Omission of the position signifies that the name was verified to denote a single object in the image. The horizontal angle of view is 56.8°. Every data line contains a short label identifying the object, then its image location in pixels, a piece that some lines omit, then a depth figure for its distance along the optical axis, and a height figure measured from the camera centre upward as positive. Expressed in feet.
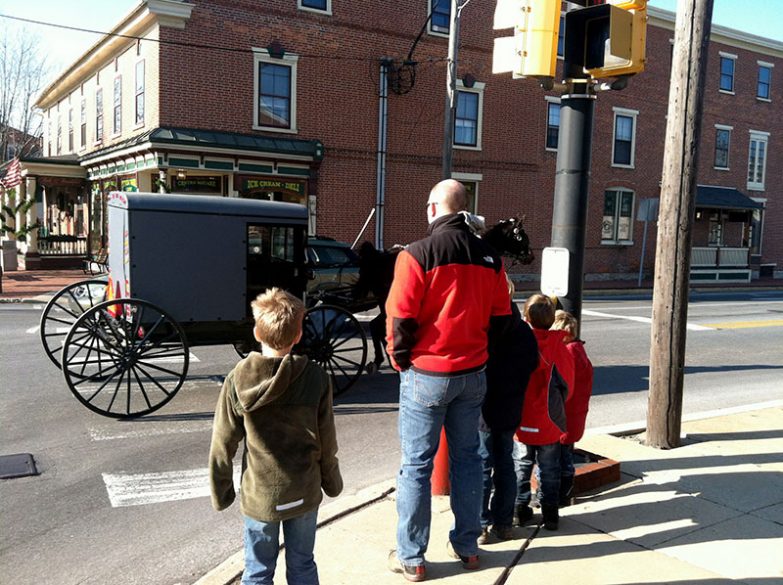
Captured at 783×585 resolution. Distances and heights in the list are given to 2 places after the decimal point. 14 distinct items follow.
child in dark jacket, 13.67 -3.26
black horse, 29.01 -2.12
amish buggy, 23.44 -2.20
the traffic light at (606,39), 16.10 +4.44
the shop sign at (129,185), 69.56 +3.10
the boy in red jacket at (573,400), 15.79 -3.67
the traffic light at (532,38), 16.20 +4.38
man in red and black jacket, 12.06 -2.08
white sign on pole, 16.52 -0.91
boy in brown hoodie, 9.94 -2.97
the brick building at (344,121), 64.34 +10.78
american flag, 72.84 +3.67
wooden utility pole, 19.16 +0.48
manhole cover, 18.26 -6.54
